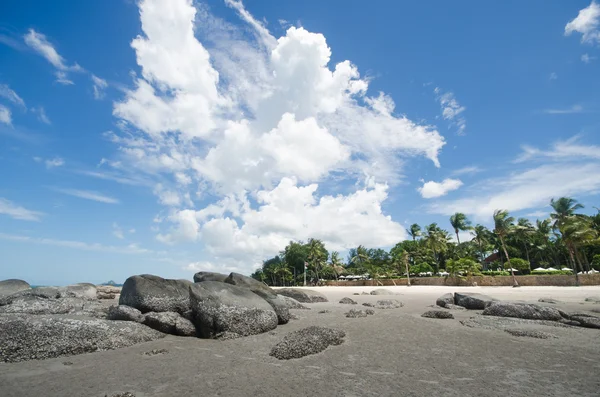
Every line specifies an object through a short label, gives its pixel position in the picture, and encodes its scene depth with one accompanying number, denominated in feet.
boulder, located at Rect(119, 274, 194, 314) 49.67
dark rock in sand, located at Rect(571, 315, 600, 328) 44.32
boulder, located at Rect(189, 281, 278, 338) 40.88
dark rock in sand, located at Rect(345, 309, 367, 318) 56.89
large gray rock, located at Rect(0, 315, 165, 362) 29.91
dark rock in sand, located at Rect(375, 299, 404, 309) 75.01
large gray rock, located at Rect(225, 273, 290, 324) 49.83
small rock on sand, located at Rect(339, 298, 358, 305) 89.66
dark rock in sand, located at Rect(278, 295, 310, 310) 72.90
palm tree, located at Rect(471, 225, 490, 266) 267.41
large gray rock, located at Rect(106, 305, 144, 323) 43.78
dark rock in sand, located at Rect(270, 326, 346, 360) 30.89
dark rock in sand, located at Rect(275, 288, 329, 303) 95.67
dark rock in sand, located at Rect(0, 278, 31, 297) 82.07
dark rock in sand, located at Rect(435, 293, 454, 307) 74.33
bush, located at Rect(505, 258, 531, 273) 210.18
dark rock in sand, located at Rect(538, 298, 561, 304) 80.02
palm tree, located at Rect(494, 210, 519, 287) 171.73
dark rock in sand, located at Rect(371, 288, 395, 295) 128.47
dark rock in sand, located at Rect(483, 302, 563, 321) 51.37
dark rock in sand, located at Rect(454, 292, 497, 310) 67.31
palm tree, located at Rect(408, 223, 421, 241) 318.86
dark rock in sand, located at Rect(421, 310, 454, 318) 53.26
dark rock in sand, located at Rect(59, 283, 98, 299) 89.42
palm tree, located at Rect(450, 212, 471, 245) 277.85
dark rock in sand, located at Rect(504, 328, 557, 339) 37.29
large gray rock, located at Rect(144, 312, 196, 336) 42.09
